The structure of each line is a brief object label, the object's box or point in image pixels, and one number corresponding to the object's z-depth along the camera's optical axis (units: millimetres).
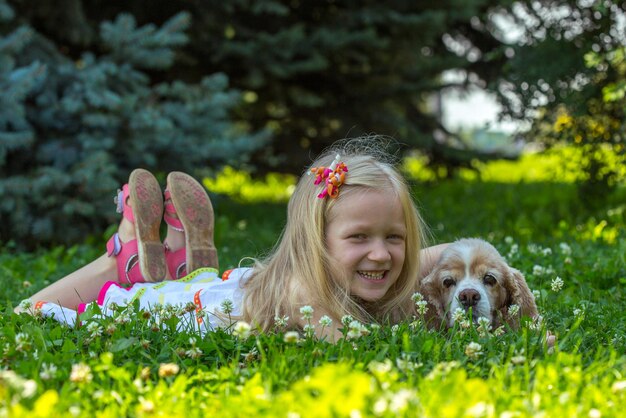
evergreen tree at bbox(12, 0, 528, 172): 8078
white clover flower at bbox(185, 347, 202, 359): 3170
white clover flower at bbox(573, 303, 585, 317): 3888
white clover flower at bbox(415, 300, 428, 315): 3641
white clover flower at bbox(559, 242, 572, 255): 5473
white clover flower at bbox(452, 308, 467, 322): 3500
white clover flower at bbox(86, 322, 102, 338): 3342
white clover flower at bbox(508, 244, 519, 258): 5332
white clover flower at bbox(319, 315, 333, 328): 3344
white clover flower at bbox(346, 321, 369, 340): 3209
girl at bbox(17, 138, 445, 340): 3768
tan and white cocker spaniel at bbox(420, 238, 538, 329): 3783
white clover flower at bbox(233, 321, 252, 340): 3064
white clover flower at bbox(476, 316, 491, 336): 3410
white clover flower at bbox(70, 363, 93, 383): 2811
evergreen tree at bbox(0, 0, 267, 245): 6621
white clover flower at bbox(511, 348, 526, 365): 2982
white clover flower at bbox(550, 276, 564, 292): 4043
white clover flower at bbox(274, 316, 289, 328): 3471
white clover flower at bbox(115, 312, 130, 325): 3543
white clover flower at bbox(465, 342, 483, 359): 3129
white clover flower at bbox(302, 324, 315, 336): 3330
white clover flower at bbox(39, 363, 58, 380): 2863
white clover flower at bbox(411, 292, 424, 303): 3770
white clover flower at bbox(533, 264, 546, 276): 4801
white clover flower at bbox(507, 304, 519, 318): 3697
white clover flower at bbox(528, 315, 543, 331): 3535
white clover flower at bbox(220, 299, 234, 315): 3631
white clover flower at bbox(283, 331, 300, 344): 3066
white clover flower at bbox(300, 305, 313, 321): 3378
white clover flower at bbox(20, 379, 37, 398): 2533
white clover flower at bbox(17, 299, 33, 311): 3908
